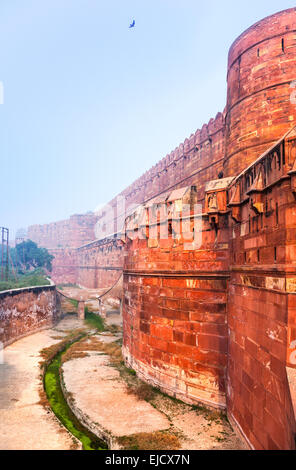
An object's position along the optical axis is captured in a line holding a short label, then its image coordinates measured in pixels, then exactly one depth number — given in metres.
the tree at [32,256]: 46.28
